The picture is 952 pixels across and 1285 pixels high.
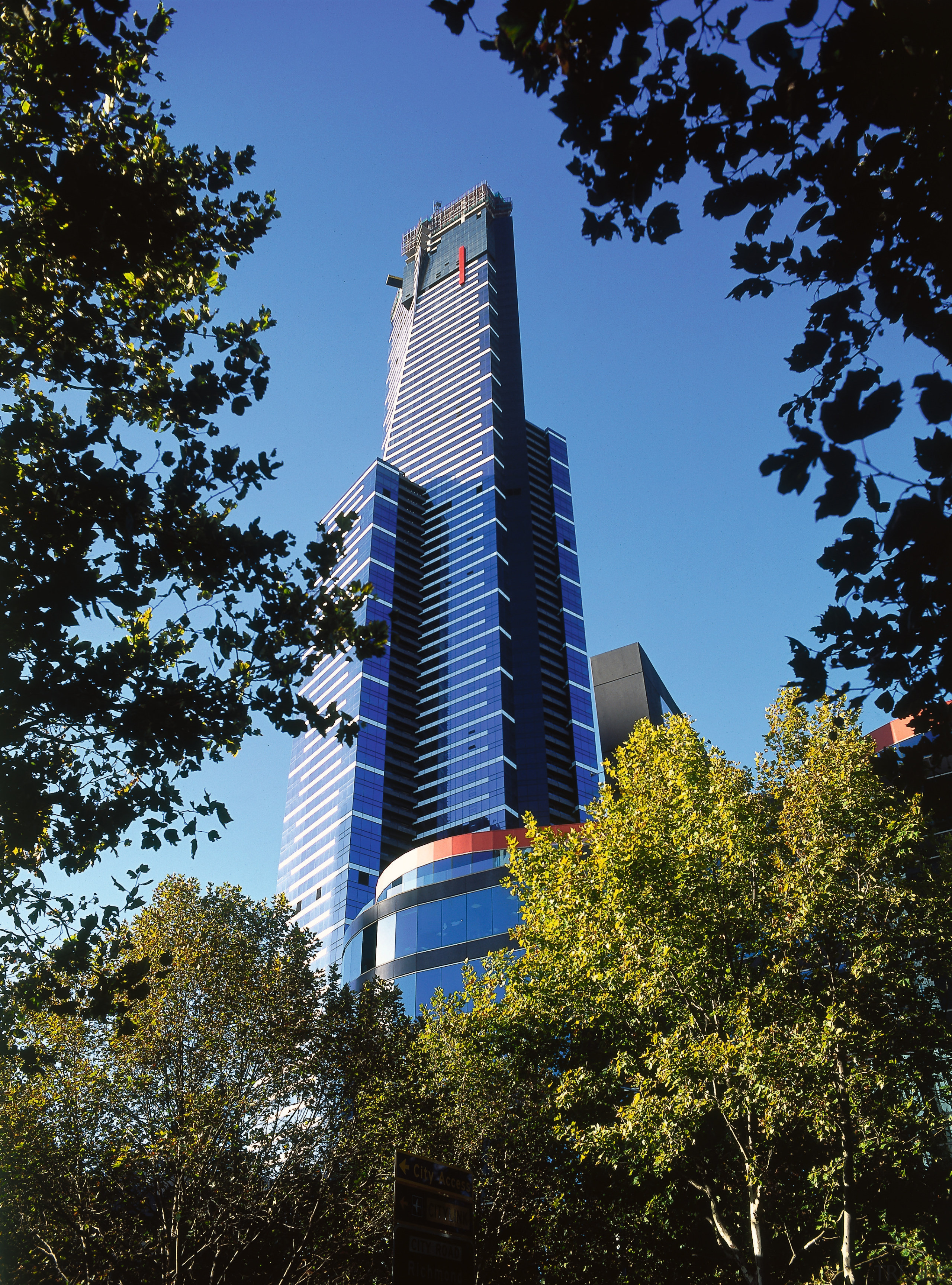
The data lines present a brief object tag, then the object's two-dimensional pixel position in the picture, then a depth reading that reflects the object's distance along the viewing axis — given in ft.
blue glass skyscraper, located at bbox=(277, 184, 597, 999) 358.23
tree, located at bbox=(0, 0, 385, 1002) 26.48
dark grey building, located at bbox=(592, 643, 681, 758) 174.40
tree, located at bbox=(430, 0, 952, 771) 13.64
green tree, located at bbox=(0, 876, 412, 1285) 49.47
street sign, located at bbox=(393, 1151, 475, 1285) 27.84
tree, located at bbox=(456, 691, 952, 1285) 43.60
